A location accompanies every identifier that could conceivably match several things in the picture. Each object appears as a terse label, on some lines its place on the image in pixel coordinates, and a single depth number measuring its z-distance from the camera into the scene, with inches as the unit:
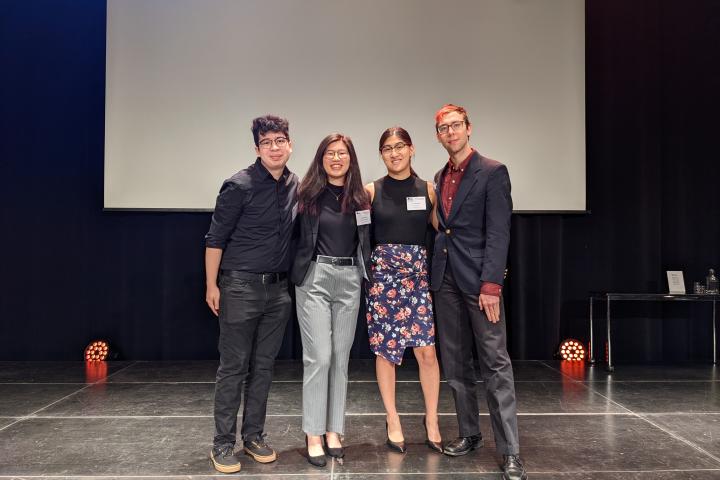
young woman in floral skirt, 88.5
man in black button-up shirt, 84.4
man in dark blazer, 81.4
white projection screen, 172.7
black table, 162.7
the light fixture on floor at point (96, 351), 177.9
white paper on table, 170.9
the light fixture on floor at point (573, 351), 179.2
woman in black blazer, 84.8
